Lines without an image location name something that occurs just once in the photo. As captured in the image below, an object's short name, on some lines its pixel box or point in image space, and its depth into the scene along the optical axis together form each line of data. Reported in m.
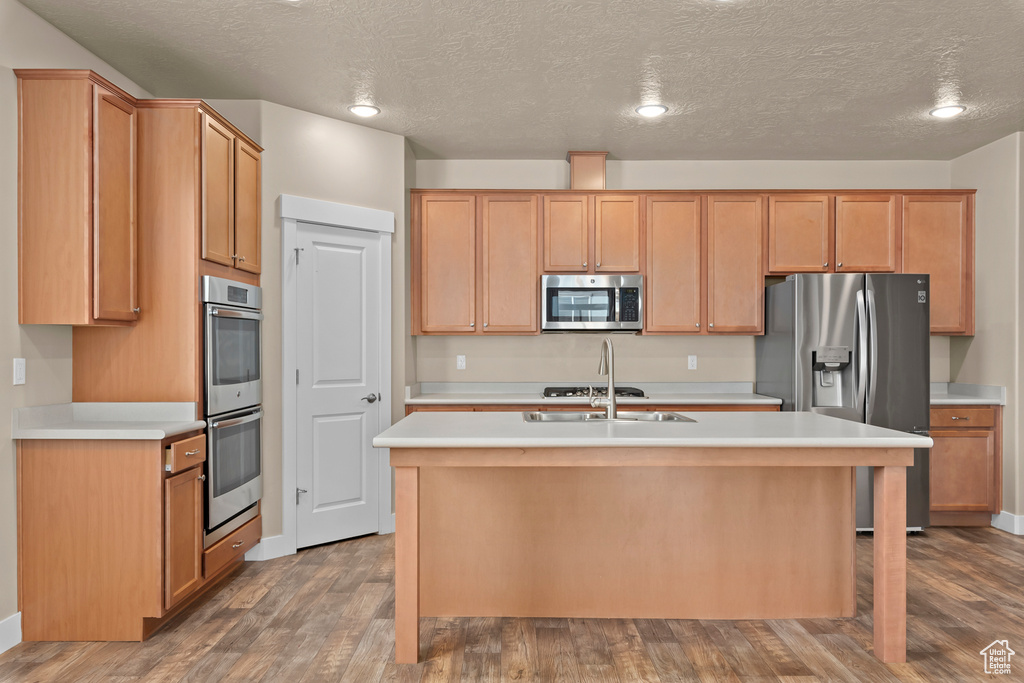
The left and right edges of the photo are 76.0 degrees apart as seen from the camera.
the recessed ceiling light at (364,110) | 3.91
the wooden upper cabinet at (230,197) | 3.10
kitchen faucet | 2.85
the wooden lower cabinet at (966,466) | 4.46
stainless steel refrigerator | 4.28
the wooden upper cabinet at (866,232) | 4.73
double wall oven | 3.11
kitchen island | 2.85
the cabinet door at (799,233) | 4.74
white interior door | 3.96
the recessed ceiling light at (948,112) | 3.88
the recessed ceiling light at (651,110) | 3.88
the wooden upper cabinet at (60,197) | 2.65
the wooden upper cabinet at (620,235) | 4.77
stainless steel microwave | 4.70
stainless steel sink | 3.00
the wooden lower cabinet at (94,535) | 2.66
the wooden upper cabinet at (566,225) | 4.77
